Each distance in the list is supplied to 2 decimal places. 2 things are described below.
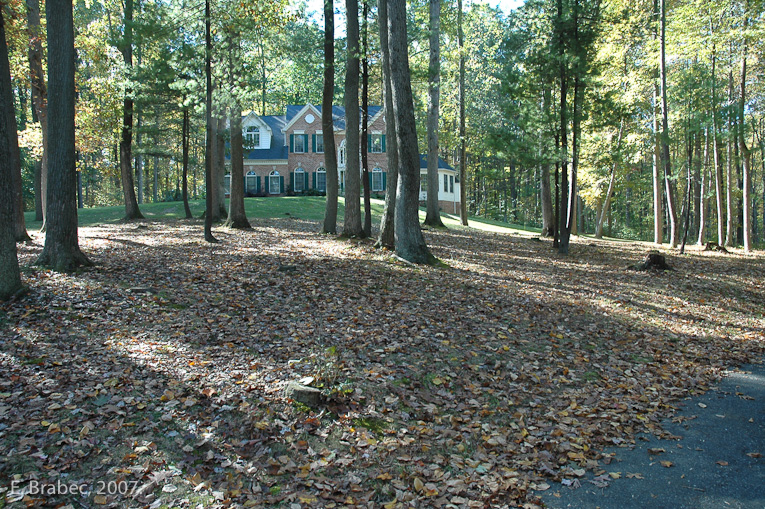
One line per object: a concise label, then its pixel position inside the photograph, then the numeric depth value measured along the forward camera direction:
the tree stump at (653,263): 13.64
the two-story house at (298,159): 36.97
